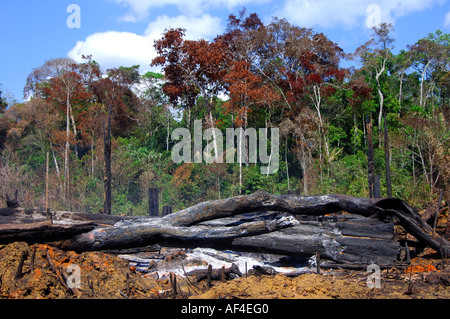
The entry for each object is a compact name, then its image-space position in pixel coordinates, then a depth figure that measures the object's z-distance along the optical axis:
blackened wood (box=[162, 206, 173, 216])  12.70
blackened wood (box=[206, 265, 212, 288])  5.78
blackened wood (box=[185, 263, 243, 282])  6.26
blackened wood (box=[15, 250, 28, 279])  5.12
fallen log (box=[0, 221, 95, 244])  6.21
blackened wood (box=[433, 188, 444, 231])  8.31
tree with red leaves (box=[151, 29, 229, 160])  22.38
